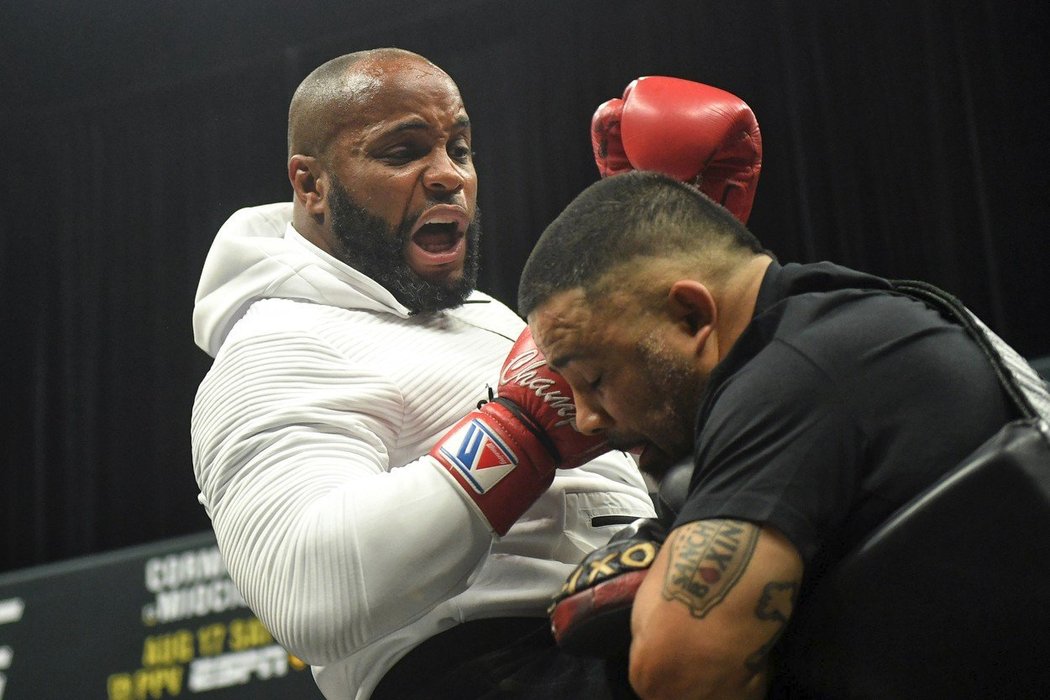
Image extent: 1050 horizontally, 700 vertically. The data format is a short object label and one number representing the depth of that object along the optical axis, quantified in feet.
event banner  11.59
